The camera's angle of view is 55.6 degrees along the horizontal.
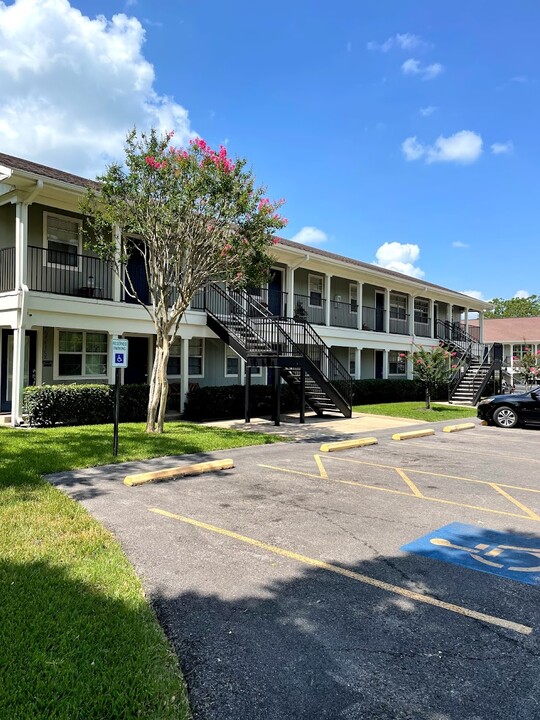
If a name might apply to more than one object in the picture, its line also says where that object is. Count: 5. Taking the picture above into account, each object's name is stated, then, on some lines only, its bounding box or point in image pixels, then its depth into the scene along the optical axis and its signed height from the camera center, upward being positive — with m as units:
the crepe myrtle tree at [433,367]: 20.64 +0.44
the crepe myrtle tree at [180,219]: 11.23 +3.57
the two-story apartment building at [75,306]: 12.84 +2.05
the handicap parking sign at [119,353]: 8.87 +0.37
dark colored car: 15.78 -0.97
